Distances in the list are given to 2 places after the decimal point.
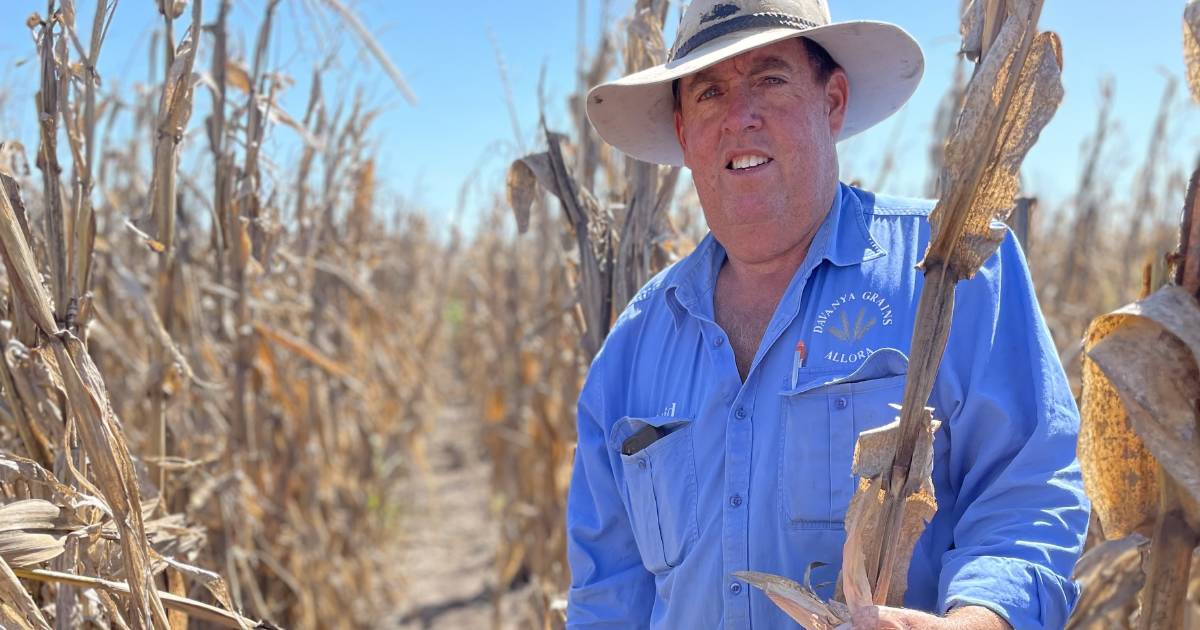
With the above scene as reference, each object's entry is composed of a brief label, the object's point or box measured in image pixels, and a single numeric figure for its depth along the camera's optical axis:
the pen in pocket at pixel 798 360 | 1.57
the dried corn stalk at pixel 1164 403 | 0.95
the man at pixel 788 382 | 1.37
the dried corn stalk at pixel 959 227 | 1.06
